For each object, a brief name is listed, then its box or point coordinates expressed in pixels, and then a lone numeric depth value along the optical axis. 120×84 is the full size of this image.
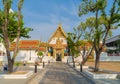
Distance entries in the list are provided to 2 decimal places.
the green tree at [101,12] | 7.30
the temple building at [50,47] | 21.53
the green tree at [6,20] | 7.48
